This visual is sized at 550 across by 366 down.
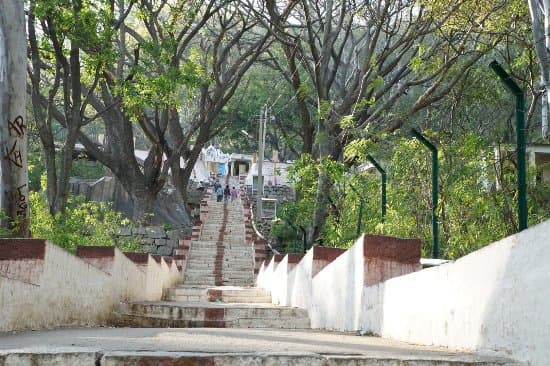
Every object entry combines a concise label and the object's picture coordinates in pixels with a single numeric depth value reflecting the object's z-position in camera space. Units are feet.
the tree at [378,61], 49.03
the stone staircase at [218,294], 35.12
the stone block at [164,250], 91.30
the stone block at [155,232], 88.46
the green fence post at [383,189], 37.24
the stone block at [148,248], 88.62
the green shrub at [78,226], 46.26
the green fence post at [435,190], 26.07
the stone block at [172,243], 91.97
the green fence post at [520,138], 16.01
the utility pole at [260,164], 119.90
